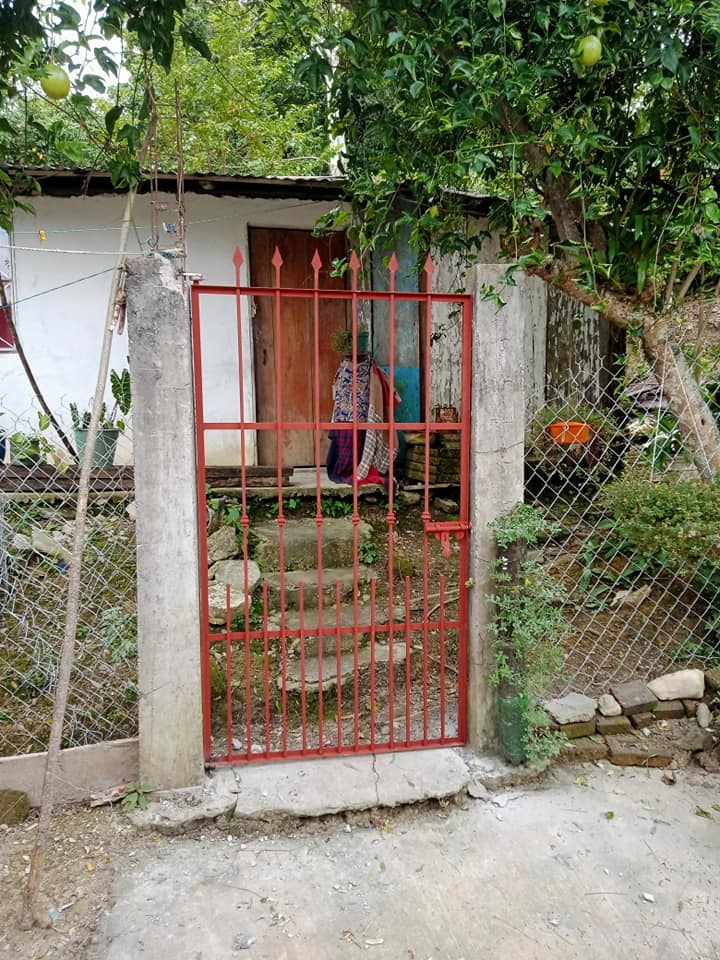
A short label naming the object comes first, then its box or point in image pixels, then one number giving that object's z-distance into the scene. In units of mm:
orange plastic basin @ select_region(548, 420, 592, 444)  4354
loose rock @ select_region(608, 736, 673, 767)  2865
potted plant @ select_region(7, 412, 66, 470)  3748
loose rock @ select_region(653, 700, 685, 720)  3045
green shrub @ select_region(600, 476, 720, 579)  2977
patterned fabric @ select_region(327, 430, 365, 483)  5366
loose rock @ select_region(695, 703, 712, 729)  3014
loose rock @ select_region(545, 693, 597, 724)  2906
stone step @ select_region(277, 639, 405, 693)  3232
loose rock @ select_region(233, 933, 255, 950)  1957
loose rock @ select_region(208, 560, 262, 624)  3809
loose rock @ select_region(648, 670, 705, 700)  3068
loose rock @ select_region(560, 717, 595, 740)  2896
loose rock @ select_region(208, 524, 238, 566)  4375
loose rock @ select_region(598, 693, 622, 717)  2967
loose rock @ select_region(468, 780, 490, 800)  2607
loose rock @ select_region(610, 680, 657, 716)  2982
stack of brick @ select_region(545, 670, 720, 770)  2885
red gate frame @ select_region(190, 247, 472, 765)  2441
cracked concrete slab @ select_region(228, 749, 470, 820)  2463
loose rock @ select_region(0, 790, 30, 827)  2414
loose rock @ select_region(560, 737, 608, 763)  2852
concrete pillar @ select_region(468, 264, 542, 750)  2639
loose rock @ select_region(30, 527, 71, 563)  4074
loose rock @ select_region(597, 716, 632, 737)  2949
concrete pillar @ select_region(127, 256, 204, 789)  2352
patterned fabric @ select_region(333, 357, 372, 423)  5434
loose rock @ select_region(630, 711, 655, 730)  2998
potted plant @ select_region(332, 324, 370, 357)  6223
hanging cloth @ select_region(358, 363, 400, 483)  5301
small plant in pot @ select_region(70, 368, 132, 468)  4078
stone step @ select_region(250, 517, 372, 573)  4258
